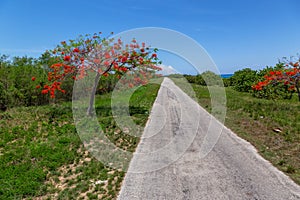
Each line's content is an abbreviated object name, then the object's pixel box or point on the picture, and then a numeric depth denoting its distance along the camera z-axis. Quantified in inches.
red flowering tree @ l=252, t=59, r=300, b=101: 507.5
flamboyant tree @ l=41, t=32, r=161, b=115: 455.8
